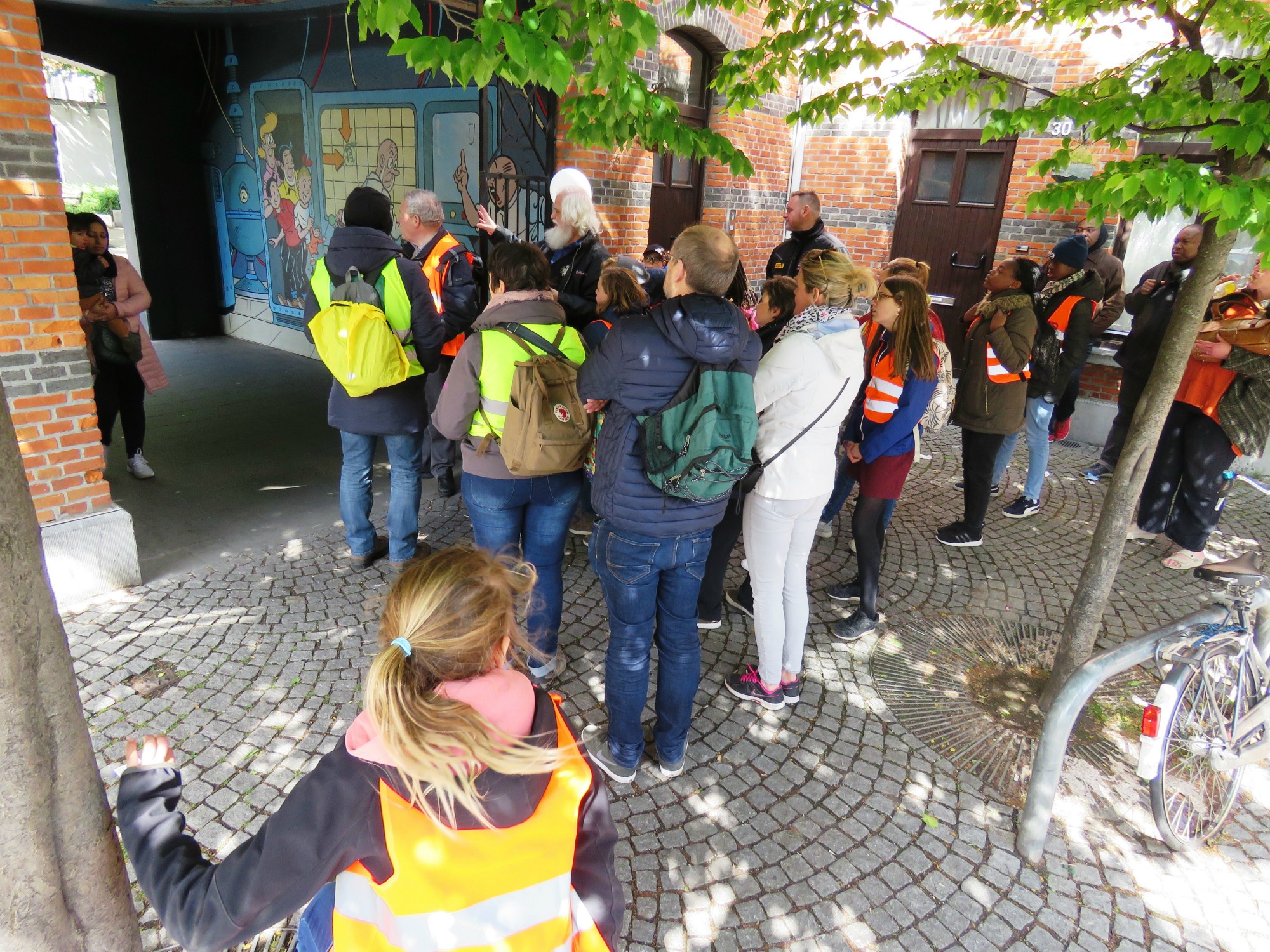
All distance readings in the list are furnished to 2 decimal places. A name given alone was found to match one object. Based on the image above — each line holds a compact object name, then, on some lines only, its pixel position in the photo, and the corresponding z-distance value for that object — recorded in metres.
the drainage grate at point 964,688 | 3.48
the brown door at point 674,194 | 8.41
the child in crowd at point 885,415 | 3.96
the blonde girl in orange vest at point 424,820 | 1.30
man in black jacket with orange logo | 5.85
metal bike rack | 2.69
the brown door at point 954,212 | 8.97
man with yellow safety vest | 4.04
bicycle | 2.85
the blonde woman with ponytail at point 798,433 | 3.12
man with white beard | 4.65
